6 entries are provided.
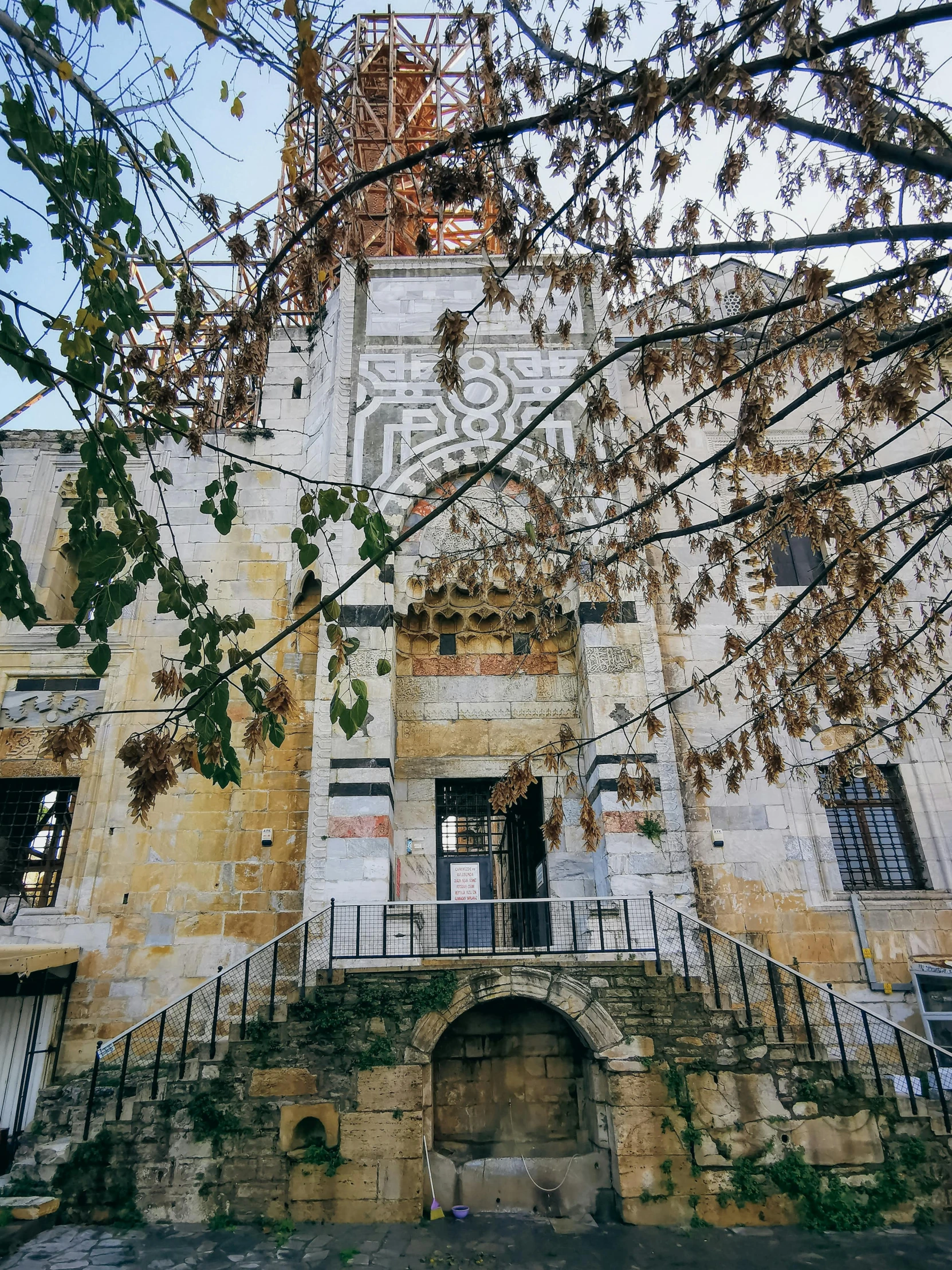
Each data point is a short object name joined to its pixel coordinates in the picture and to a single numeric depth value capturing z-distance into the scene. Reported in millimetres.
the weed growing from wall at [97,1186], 7316
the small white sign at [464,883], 10727
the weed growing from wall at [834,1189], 7375
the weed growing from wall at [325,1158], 7559
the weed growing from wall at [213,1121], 7539
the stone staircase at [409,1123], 7449
